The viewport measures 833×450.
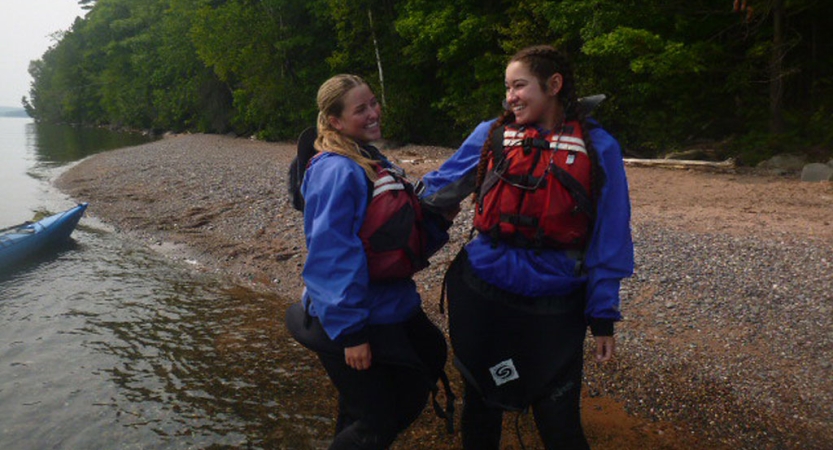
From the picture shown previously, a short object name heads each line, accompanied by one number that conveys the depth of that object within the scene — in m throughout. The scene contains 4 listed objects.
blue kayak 10.35
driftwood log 13.57
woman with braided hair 2.62
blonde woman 2.51
